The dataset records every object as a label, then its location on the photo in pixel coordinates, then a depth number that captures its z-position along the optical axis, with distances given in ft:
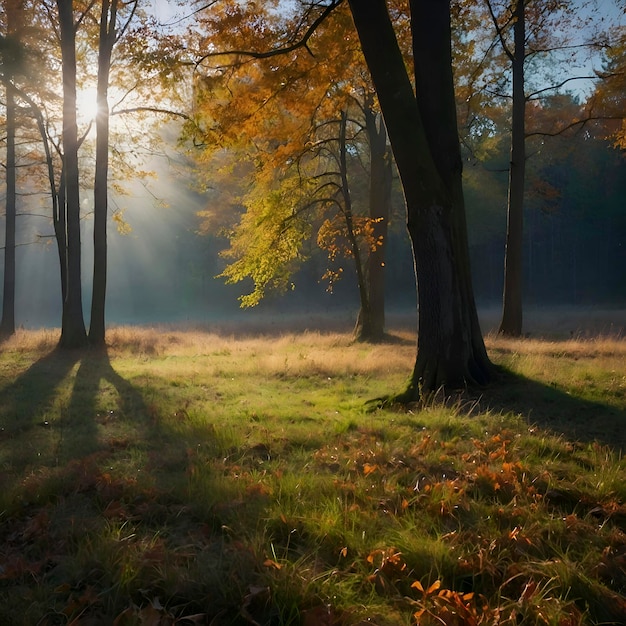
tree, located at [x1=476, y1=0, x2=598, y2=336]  46.16
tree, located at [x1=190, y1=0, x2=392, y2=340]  31.78
